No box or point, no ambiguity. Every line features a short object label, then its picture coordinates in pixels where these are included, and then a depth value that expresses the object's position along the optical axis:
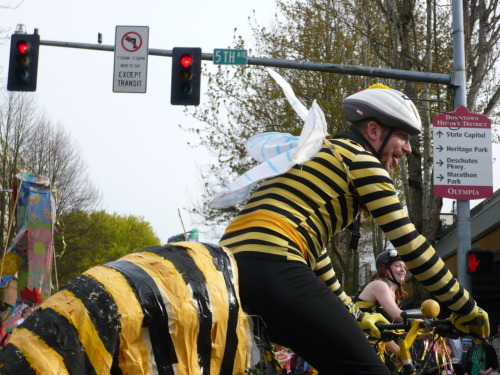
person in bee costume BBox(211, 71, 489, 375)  3.04
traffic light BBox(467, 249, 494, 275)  13.34
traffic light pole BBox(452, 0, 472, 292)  13.54
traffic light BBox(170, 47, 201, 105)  14.00
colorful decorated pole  14.16
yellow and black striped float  2.32
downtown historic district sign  13.30
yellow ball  4.13
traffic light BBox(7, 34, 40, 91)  14.30
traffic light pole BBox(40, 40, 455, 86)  13.17
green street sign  13.71
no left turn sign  14.20
